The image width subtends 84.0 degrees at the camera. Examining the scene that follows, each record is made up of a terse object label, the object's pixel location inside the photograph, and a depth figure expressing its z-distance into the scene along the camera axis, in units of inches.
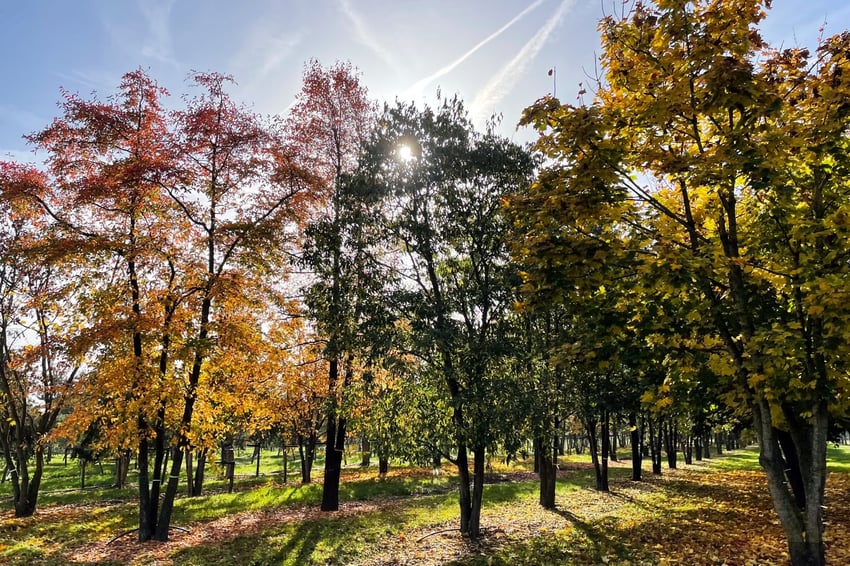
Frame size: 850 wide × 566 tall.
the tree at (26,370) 653.9
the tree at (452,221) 444.5
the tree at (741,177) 245.4
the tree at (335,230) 462.0
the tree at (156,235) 493.0
